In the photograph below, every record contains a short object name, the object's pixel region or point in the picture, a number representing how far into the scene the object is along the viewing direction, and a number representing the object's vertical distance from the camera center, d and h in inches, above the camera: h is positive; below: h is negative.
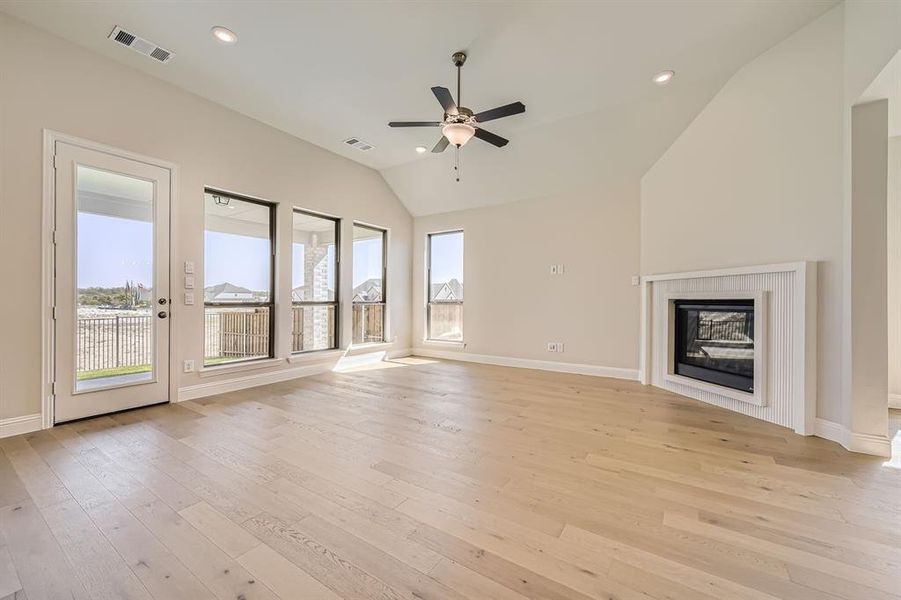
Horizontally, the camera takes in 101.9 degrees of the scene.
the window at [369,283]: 243.0 +10.2
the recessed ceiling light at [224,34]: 116.7 +85.6
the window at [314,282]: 204.4 +9.6
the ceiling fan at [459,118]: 125.0 +65.0
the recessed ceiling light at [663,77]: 138.6 +85.8
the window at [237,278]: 168.1 +9.7
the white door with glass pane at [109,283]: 124.4 +5.1
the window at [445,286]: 261.3 +9.3
